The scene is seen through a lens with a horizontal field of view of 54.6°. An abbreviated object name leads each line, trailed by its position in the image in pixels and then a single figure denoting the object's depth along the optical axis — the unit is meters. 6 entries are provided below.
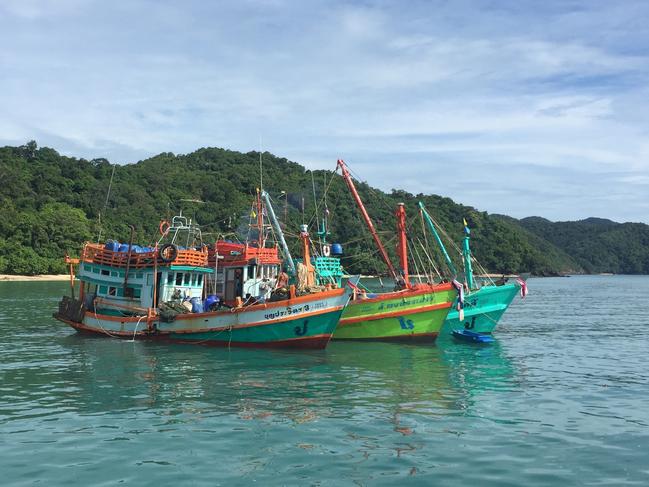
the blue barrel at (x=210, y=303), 30.08
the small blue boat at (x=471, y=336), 33.38
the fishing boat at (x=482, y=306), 35.22
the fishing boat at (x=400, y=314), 31.16
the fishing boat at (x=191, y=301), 27.34
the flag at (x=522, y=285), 35.44
